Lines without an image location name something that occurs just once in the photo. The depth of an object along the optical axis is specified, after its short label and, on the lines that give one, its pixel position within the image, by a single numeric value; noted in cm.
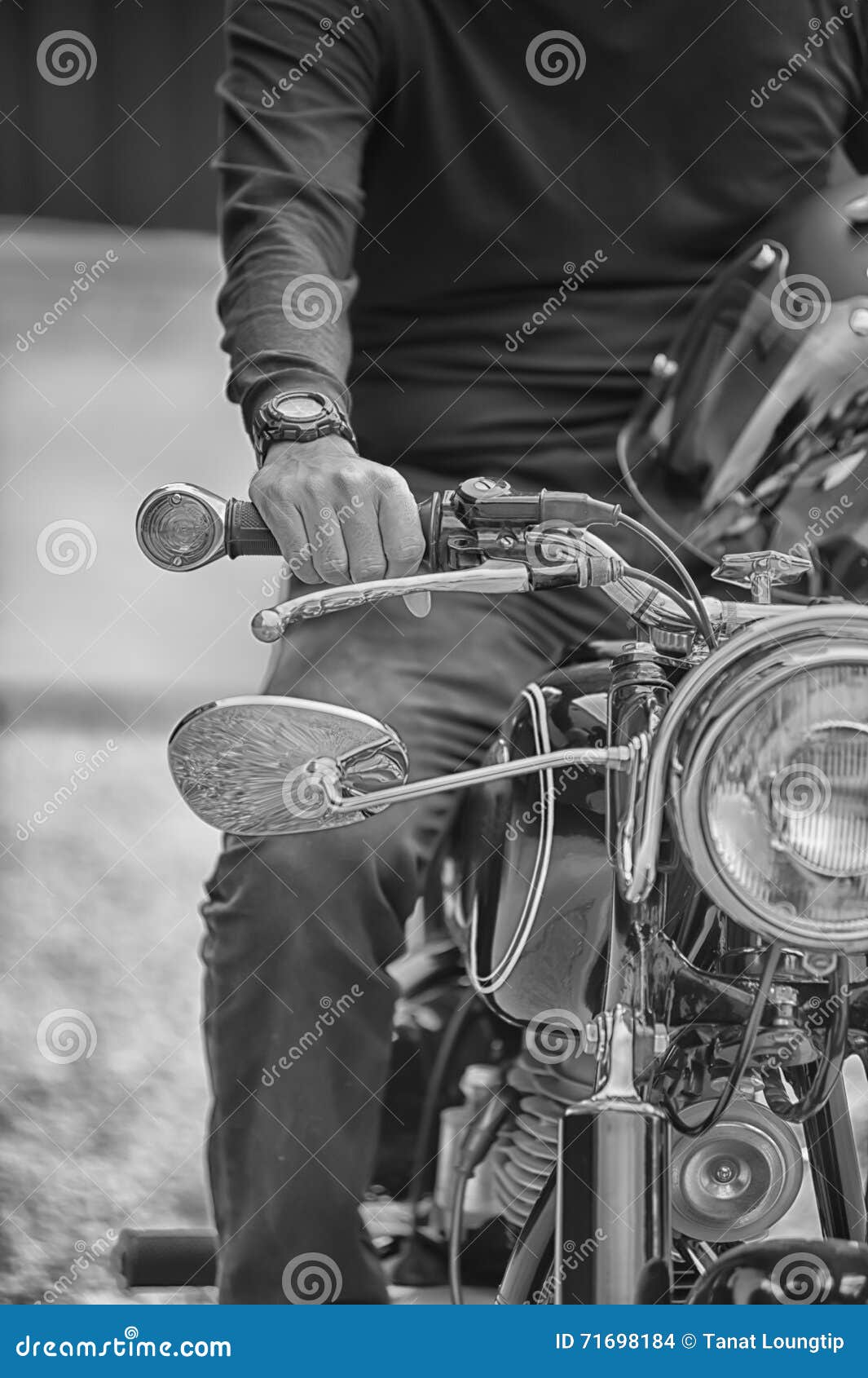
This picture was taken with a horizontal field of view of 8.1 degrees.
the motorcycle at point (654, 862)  330
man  389
